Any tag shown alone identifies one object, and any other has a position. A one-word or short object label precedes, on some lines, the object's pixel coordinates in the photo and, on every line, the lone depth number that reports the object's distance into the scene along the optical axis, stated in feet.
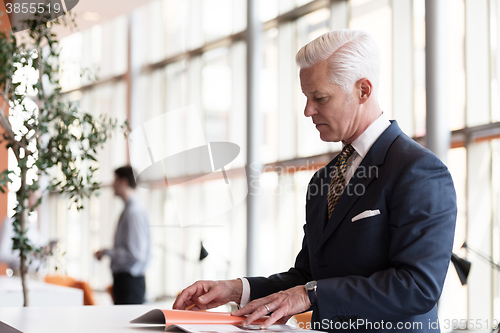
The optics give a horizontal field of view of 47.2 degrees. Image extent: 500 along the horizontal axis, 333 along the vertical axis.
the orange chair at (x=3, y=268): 21.97
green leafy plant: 10.76
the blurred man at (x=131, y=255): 16.79
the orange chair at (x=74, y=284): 17.30
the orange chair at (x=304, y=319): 9.61
